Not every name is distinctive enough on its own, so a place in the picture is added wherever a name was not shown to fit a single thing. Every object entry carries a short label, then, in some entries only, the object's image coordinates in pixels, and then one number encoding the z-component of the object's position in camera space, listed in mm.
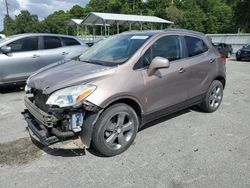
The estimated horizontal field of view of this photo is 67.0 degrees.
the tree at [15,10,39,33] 58275
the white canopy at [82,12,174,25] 19678
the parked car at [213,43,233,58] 14606
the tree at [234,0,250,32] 30221
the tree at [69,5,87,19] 59558
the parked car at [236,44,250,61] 12879
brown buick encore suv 2378
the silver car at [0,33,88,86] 5245
